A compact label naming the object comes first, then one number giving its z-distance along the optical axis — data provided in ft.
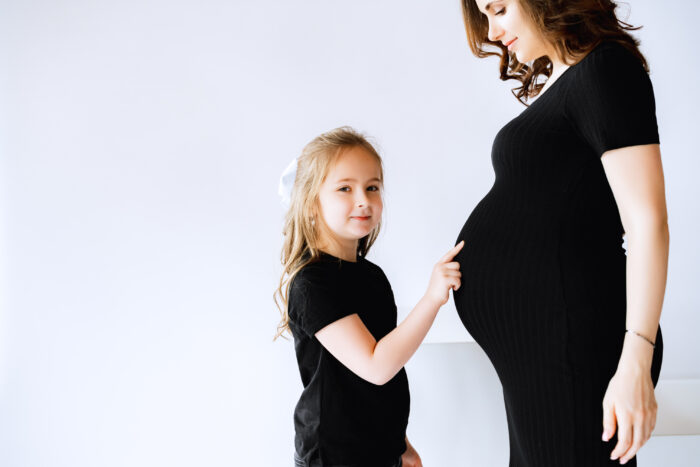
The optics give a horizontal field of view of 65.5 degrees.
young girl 3.20
